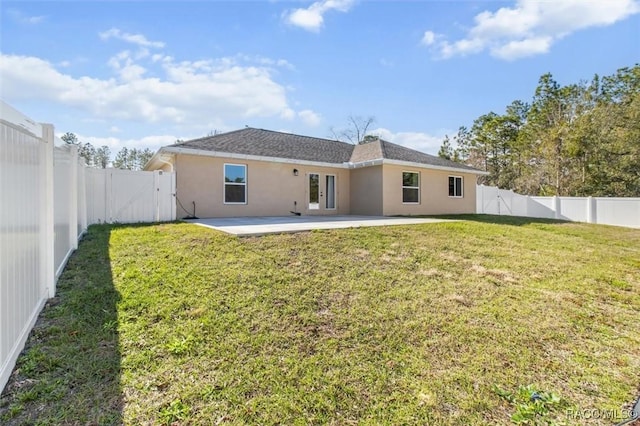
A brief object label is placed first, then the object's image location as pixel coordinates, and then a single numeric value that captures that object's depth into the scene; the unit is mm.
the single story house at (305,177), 11133
